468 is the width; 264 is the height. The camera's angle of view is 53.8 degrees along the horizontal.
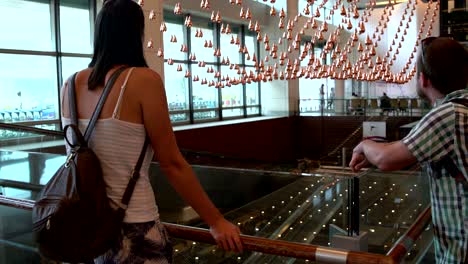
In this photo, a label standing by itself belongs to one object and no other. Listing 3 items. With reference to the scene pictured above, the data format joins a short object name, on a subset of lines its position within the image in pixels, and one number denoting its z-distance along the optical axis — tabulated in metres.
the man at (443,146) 1.31
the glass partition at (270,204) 3.10
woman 1.25
